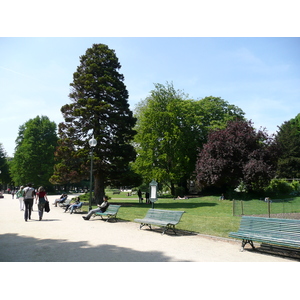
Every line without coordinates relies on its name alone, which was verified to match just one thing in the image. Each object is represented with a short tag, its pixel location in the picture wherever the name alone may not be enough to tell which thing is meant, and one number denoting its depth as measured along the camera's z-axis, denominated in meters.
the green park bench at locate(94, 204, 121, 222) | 14.03
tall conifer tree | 25.16
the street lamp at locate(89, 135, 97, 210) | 17.59
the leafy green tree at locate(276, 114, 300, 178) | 53.41
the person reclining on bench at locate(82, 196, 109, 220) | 14.45
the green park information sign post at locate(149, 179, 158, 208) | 13.88
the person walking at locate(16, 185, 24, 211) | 20.22
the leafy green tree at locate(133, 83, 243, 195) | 37.91
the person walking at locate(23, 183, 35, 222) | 13.68
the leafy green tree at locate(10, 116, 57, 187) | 53.62
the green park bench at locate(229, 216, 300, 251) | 6.89
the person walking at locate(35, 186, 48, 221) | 14.21
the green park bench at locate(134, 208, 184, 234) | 10.52
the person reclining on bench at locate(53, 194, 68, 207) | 24.45
